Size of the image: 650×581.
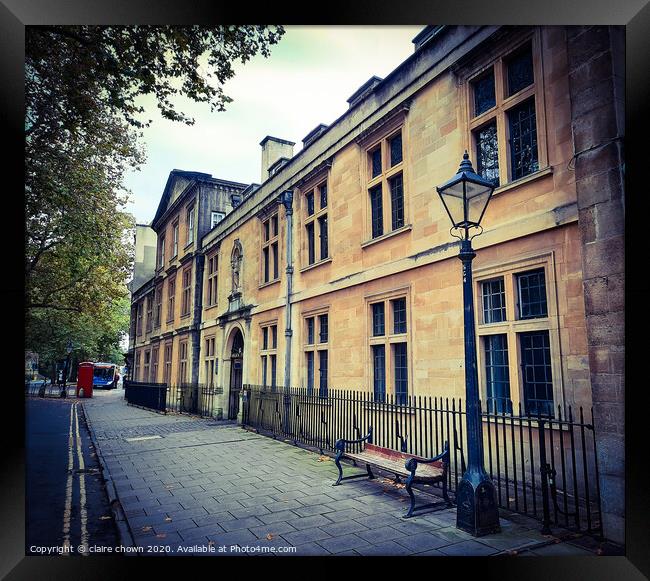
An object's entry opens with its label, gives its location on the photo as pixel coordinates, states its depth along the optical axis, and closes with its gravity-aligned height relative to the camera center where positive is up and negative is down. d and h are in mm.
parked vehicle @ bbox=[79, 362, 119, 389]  41062 -2445
